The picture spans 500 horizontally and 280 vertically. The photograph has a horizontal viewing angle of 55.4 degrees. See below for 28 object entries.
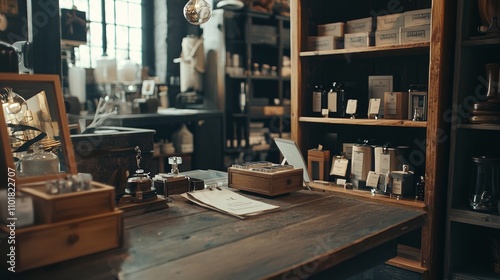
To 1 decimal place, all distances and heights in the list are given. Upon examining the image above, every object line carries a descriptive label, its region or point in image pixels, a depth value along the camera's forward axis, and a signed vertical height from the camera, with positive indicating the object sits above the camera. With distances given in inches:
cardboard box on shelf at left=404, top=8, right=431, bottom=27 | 101.7 +18.6
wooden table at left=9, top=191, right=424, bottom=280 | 44.9 -15.8
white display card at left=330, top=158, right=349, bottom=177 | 118.6 -16.0
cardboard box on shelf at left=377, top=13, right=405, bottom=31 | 107.3 +18.7
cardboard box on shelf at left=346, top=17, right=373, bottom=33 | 113.4 +18.9
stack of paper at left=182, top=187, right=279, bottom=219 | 66.4 -15.0
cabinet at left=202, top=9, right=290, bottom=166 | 219.8 +12.8
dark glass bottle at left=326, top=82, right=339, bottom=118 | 120.4 +0.1
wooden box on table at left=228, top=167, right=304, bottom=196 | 75.7 -12.9
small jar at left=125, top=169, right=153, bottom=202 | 66.8 -11.9
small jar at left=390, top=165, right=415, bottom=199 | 104.4 -17.4
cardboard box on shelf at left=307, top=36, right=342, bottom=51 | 119.2 +15.1
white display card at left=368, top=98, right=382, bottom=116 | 111.9 -1.0
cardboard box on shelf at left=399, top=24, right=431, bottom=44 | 101.0 +14.8
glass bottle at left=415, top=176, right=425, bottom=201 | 102.5 -18.5
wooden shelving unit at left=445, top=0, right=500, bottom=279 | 95.1 -10.5
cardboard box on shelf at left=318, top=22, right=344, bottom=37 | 119.3 +18.6
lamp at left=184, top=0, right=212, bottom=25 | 91.7 +17.4
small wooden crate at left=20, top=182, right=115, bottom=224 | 44.6 -10.0
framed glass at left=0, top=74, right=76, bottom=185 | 54.7 -3.0
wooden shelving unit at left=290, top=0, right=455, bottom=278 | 96.8 +4.4
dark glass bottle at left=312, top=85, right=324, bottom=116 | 123.4 +0.9
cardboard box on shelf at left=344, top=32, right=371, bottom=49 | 112.0 +15.0
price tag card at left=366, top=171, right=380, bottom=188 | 109.9 -17.7
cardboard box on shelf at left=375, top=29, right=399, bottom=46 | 107.3 +15.0
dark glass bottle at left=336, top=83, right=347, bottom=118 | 119.5 +0.4
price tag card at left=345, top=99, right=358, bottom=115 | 116.3 -0.8
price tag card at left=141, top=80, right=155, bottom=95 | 207.3 +6.1
